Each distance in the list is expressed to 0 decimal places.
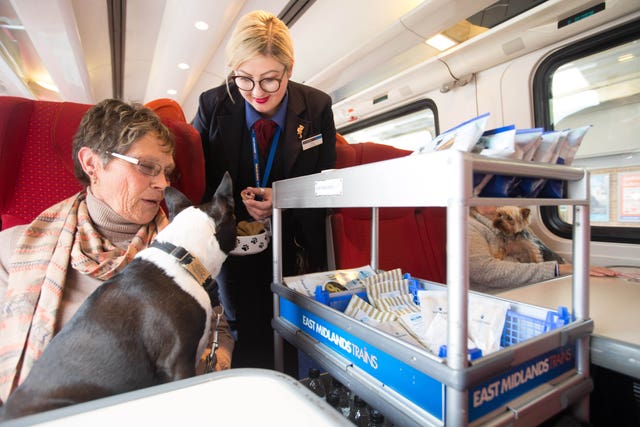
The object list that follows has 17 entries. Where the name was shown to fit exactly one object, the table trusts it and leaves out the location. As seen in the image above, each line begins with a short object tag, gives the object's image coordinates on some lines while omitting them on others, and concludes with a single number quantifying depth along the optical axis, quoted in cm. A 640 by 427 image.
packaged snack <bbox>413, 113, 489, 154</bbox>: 71
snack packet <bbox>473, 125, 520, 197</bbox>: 69
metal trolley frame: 58
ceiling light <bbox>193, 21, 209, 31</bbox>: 336
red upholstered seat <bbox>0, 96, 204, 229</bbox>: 124
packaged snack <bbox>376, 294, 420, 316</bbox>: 109
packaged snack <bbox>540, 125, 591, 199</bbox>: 79
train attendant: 151
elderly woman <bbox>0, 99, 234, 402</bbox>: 105
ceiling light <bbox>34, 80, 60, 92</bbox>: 592
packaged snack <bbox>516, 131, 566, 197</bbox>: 80
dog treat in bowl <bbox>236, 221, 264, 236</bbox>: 150
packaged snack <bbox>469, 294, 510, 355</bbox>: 87
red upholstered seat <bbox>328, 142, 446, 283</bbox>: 210
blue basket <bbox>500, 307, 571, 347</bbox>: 84
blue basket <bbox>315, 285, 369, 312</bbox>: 109
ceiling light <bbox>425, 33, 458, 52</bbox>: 304
